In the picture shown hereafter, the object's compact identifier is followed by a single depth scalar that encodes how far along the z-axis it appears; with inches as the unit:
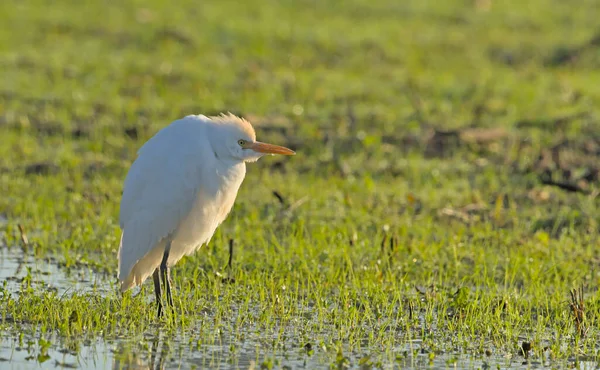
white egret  492.7
